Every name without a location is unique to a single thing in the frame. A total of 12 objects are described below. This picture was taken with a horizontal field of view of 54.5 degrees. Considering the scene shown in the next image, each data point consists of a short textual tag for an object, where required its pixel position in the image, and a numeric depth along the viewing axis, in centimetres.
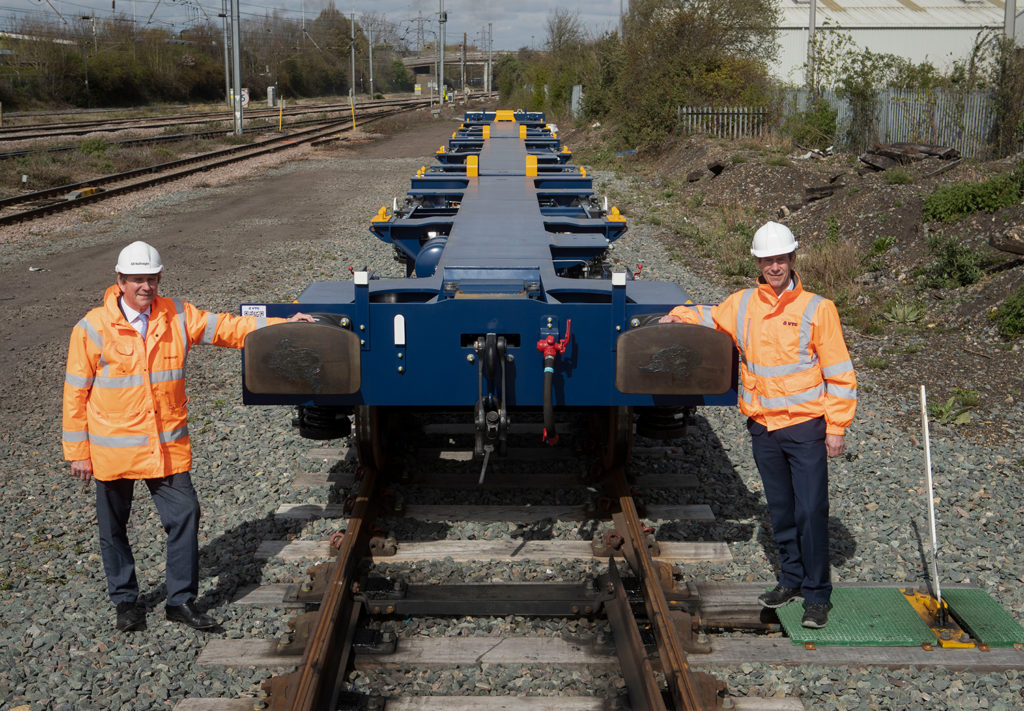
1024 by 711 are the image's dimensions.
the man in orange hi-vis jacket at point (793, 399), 433
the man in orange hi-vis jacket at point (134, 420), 438
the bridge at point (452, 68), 14312
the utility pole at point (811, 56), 2501
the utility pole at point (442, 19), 7212
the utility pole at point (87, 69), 6188
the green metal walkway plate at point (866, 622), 434
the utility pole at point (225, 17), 5656
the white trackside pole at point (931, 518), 448
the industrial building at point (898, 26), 3459
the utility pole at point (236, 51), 3419
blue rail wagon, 461
